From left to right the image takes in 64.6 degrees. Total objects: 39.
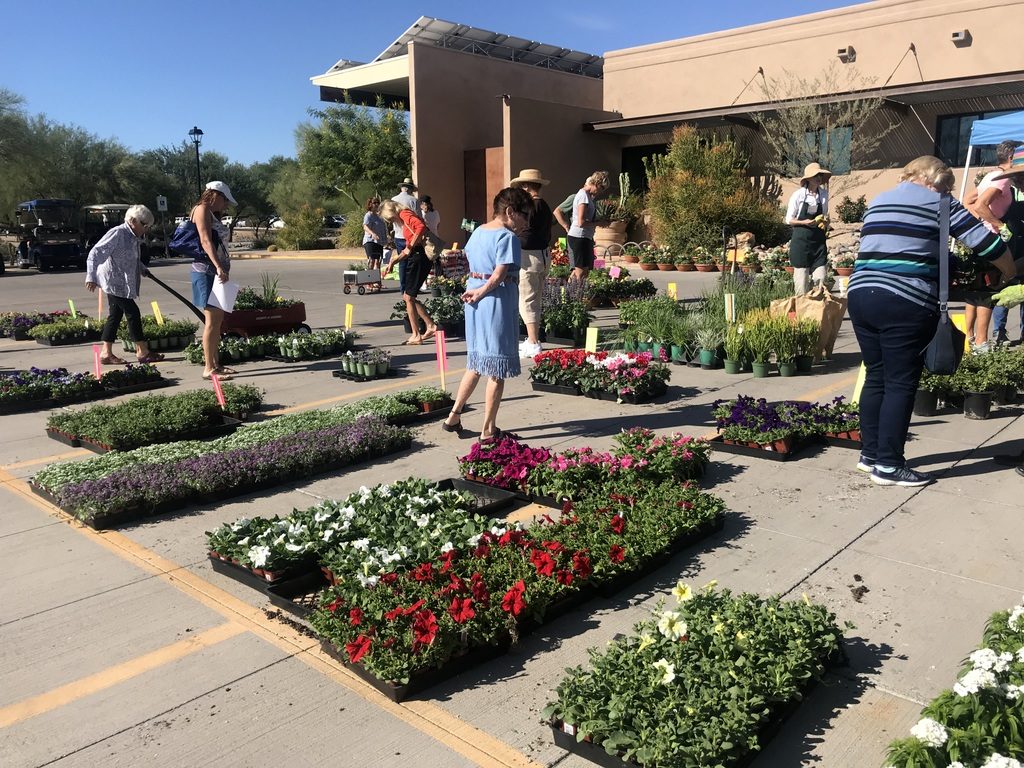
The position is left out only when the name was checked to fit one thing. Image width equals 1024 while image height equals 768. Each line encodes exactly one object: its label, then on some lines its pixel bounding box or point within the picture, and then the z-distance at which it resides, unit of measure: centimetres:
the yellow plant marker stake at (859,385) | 553
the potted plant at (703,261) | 1962
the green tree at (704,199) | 2092
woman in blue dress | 547
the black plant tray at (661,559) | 367
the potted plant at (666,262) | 2045
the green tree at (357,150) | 3104
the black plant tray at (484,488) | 486
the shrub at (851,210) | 2170
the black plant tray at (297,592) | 356
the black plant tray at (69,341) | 1152
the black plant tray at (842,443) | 568
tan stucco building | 2103
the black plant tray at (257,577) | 375
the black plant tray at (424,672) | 294
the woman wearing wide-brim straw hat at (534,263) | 904
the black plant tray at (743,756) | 249
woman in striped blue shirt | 463
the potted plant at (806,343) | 818
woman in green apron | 958
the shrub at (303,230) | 3916
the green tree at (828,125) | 2173
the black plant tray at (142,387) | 807
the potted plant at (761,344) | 804
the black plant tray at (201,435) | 616
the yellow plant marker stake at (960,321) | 670
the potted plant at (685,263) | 2002
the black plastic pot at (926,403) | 649
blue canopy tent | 1353
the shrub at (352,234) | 3372
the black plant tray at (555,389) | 753
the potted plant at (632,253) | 2227
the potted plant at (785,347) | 804
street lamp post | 3644
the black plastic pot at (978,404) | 632
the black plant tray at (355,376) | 856
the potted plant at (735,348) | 816
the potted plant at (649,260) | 2083
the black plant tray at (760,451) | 554
